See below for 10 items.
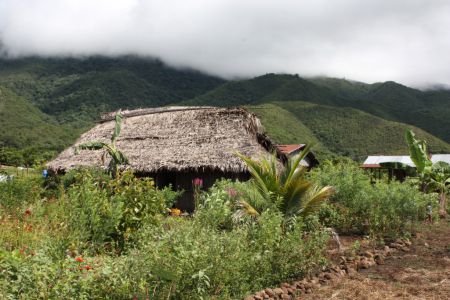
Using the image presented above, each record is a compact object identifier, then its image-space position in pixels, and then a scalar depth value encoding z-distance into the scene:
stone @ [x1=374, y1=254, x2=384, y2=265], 6.59
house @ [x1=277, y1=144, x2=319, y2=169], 23.15
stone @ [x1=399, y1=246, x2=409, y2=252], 7.51
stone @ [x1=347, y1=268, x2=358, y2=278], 5.86
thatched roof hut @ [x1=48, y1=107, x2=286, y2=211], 14.36
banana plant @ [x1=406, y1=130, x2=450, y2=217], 12.01
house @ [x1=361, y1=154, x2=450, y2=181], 25.52
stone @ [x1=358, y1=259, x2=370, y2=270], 6.29
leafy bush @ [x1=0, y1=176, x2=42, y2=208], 8.69
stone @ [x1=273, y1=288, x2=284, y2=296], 4.88
